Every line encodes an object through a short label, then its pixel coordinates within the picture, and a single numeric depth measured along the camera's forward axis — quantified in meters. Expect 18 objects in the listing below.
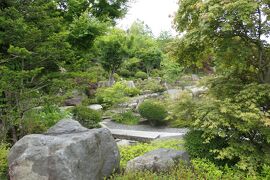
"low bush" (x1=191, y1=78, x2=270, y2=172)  5.01
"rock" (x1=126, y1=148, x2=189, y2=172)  5.09
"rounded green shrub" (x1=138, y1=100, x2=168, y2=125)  11.56
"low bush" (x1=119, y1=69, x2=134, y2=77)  22.23
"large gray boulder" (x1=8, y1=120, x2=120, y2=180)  4.14
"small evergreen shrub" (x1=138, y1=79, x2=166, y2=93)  18.20
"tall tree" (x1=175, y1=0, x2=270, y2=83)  4.89
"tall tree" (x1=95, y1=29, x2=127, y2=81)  14.44
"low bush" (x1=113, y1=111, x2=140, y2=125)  12.40
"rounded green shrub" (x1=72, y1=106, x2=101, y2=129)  9.62
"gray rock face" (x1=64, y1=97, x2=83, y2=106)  13.49
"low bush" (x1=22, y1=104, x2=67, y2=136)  6.77
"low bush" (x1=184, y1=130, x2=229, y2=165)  5.69
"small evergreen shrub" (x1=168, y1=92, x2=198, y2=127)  5.91
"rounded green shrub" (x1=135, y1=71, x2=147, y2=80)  22.19
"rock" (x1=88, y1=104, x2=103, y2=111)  13.34
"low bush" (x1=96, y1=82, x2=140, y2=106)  12.79
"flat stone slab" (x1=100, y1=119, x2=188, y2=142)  9.31
